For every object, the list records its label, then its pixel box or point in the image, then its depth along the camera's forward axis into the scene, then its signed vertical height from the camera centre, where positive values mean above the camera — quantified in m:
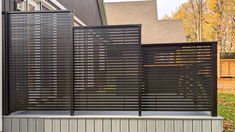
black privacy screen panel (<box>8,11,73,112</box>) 4.05 +0.05
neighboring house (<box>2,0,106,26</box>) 4.81 +1.60
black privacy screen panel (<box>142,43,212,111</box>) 3.98 -0.16
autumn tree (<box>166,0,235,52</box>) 22.62 +3.49
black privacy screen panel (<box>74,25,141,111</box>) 4.02 -0.07
